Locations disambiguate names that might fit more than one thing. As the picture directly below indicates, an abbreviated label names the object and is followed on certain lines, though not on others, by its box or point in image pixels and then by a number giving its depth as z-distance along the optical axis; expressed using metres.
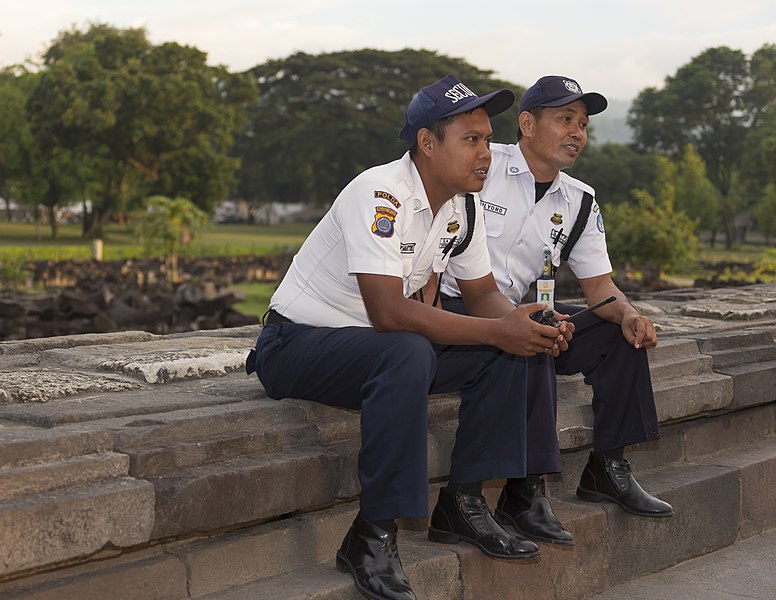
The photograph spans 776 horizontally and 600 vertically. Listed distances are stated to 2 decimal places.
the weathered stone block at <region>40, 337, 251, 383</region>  3.62
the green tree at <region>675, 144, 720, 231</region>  52.41
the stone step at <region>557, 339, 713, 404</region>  4.12
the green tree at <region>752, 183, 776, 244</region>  46.66
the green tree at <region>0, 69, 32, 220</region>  45.44
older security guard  3.76
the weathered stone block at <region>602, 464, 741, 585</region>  3.72
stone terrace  2.54
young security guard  2.84
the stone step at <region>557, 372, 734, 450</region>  3.86
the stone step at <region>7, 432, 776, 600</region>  2.70
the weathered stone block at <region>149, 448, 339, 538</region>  2.67
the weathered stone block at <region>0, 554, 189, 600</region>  2.47
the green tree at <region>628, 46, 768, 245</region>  63.25
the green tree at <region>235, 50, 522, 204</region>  51.78
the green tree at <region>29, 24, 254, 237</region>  41.75
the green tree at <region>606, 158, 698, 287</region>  21.77
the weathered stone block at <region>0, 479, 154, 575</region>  2.35
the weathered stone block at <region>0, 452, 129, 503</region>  2.46
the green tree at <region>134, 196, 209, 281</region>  26.86
